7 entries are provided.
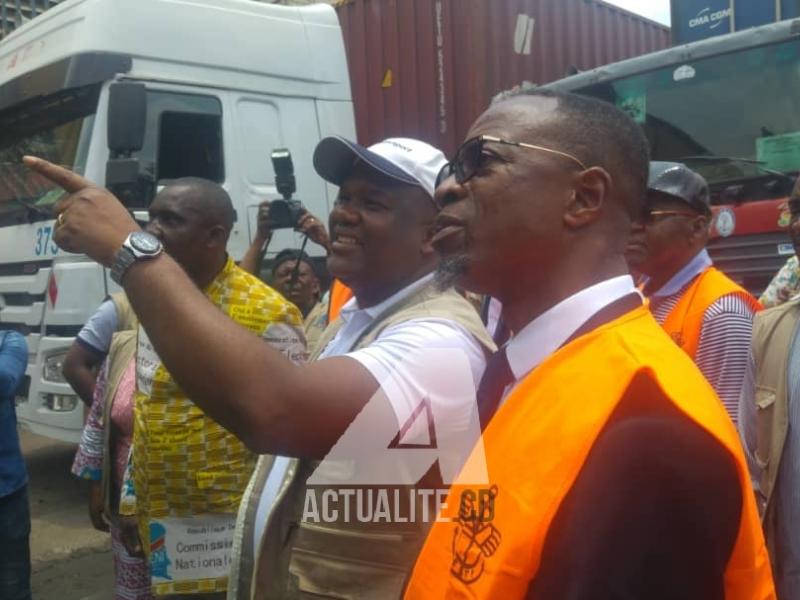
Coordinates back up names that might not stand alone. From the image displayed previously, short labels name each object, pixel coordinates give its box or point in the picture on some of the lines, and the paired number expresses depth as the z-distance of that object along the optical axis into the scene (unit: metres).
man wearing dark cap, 2.38
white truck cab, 5.17
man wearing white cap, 1.21
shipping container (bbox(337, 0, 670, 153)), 7.18
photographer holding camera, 3.39
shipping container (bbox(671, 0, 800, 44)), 5.73
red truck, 4.32
